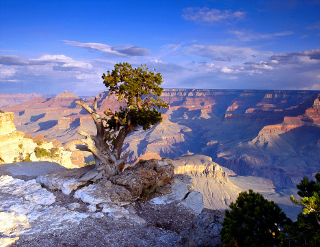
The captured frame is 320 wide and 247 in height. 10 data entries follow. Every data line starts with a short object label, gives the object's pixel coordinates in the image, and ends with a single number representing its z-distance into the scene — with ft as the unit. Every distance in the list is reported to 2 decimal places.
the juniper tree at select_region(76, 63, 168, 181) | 48.42
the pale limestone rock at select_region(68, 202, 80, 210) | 37.74
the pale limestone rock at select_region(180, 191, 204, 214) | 42.09
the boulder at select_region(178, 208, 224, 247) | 25.11
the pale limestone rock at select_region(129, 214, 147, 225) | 35.09
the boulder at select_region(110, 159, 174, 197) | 45.78
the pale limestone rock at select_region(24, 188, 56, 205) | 40.47
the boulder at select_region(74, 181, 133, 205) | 40.97
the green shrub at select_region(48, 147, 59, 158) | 120.53
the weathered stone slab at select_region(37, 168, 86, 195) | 46.06
